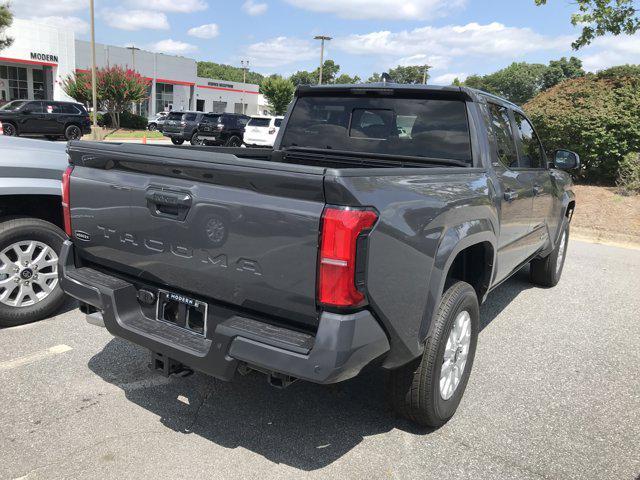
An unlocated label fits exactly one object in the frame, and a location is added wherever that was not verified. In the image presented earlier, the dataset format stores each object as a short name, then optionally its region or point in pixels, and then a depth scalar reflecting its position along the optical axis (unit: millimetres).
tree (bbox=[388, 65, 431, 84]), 96481
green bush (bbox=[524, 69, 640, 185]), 12383
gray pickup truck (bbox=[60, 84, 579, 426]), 2215
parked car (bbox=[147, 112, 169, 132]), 41375
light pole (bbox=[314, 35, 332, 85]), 52000
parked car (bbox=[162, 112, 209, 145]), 26766
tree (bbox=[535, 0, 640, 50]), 11492
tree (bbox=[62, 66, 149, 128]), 35188
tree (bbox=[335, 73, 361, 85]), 110788
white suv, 24475
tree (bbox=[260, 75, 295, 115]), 63066
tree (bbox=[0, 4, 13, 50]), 27922
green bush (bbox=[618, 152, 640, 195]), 11755
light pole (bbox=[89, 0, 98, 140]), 28047
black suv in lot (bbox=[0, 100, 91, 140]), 23562
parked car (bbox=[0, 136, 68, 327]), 4137
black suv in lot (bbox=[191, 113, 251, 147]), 26484
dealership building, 39250
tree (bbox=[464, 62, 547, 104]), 128125
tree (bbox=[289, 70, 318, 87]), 118081
